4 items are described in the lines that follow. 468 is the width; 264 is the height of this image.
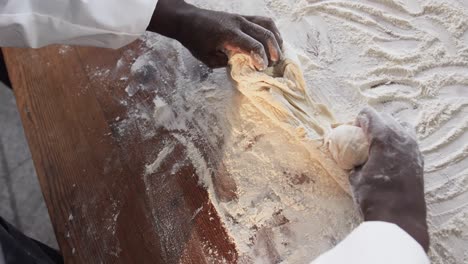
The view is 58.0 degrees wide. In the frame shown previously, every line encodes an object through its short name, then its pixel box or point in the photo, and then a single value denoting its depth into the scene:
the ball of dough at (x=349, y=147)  0.81
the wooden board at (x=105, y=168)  0.89
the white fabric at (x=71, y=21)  0.83
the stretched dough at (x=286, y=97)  0.92
